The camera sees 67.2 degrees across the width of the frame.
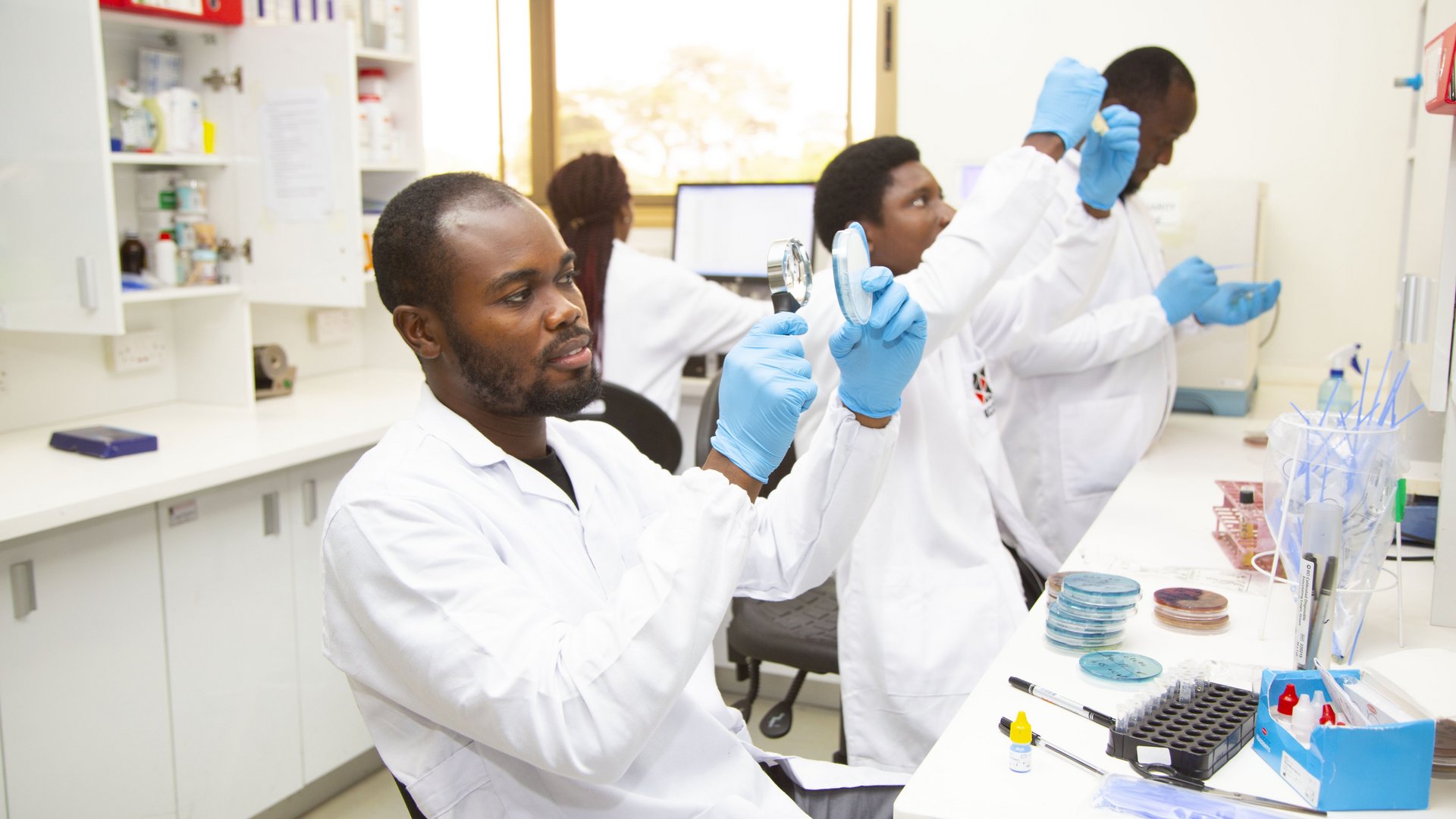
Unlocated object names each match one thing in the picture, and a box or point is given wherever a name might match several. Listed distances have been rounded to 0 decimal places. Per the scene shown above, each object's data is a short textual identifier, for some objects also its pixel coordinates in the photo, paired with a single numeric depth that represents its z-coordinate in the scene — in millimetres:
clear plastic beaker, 1185
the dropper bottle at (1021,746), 968
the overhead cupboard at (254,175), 2547
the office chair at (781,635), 1838
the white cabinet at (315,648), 2348
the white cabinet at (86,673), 1831
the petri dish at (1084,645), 1229
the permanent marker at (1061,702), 1050
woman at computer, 2746
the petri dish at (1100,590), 1243
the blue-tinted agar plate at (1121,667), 1142
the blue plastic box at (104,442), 2115
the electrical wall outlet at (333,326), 3074
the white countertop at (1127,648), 932
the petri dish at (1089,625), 1229
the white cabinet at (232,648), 2098
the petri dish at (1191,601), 1304
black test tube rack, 944
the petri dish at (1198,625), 1291
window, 3381
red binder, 2363
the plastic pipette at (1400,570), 1218
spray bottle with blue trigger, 2166
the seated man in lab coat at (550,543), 932
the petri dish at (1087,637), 1229
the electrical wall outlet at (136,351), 2555
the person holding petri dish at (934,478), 1591
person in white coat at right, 2195
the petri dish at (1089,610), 1229
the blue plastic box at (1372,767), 891
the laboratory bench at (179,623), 1854
